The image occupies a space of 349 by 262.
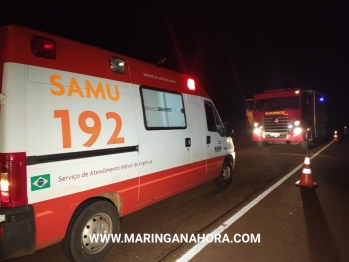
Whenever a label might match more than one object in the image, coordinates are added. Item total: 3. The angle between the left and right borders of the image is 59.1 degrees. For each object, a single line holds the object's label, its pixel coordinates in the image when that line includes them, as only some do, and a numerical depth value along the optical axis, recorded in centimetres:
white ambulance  300
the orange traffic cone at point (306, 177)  724
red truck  1502
